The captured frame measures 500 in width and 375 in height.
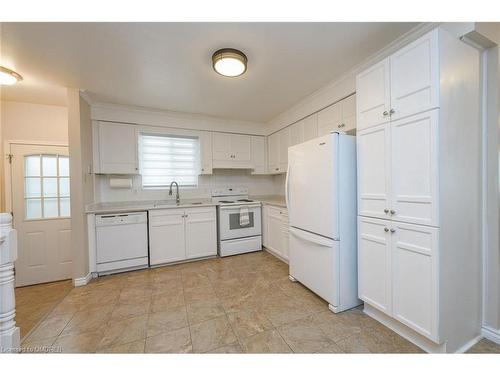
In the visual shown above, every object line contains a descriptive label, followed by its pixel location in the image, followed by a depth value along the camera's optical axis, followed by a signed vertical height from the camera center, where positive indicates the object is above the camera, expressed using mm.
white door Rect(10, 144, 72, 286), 2830 -346
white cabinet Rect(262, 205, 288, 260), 2978 -706
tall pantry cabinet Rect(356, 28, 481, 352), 1282 -46
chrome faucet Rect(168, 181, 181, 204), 3467 -169
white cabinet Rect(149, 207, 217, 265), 2922 -720
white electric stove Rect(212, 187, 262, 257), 3277 -710
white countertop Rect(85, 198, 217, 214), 2688 -287
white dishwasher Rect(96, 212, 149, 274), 2664 -738
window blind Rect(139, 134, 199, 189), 3402 +456
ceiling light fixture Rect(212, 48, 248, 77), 1797 +1119
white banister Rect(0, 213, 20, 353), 1265 -608
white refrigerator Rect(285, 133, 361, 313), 1834 -322
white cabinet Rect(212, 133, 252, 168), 3656 +648
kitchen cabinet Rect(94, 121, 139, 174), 2955 +569
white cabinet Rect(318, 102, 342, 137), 2428 +820
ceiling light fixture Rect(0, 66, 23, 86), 2025 +1142
